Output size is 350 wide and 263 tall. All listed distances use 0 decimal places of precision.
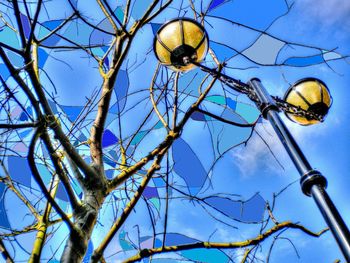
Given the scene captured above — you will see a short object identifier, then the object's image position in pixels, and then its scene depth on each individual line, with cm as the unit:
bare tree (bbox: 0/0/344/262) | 234
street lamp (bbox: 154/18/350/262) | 247
